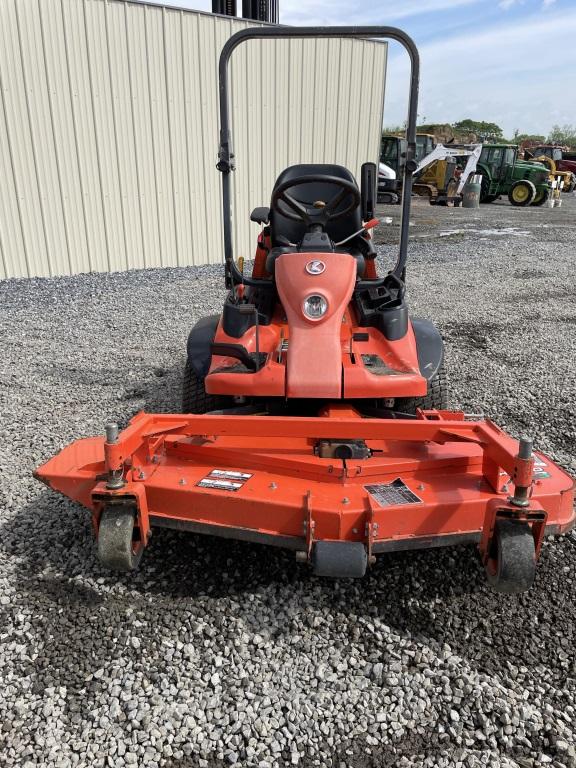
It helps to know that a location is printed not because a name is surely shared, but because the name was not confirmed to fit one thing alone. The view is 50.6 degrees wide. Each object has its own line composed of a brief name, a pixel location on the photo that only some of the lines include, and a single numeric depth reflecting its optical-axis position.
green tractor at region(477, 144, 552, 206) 21.12
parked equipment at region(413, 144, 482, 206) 19.81
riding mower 2.10
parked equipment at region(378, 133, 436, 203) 19.12
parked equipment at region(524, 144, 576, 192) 27.64
